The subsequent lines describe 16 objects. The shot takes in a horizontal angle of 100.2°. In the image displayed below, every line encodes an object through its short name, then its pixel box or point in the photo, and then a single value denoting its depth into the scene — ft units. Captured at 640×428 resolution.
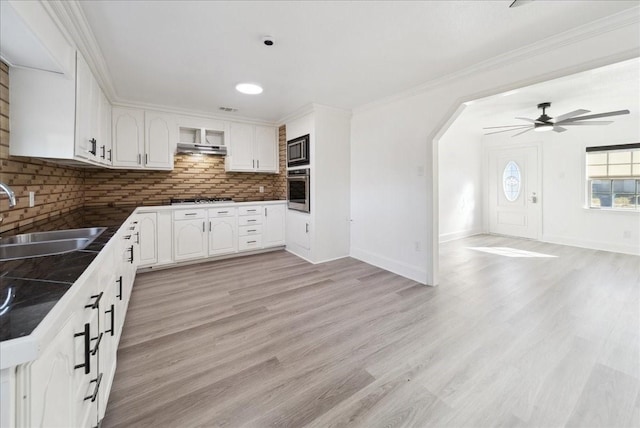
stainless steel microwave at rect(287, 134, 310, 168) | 13.92
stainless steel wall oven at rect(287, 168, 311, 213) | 13.94
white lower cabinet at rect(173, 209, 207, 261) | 13.00
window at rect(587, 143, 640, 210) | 15.37
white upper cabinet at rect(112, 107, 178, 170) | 12.44
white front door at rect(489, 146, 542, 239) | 18.99
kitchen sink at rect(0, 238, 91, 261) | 4.81
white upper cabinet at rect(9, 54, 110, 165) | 6.05
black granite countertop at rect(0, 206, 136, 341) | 2.14
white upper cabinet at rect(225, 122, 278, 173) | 15.28
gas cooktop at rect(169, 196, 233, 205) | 14.17
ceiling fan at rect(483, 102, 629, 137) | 12.22
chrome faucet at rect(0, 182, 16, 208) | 3.95
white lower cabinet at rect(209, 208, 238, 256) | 13.89
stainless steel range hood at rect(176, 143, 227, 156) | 13.39
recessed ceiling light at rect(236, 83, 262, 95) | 10.41
